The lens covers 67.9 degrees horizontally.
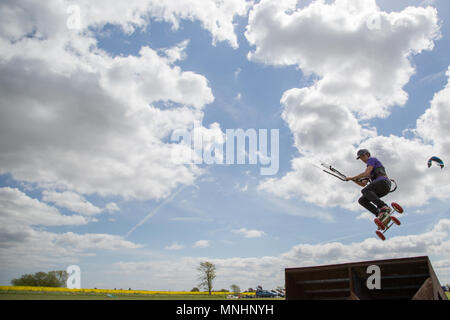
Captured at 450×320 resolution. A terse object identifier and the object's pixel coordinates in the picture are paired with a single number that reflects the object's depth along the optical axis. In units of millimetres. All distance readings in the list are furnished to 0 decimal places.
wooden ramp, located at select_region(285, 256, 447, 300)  6805
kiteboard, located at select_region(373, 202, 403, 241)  10391
